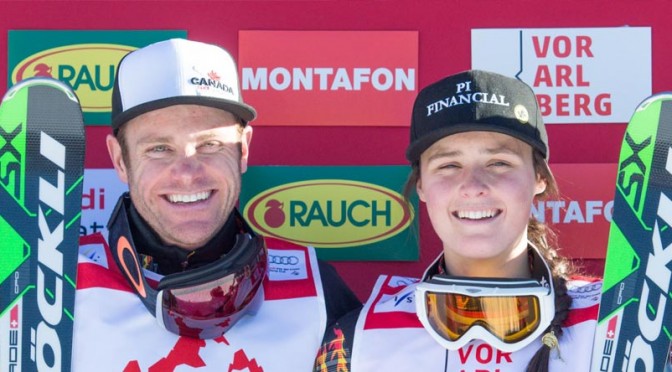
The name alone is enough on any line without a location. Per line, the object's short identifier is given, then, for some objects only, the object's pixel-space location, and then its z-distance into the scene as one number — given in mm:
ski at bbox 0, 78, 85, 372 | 5066
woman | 4559
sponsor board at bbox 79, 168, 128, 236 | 6465
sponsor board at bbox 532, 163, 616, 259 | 6520
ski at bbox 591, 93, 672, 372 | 4758
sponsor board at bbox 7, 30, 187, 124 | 6457
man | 4937
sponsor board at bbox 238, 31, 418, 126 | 6543
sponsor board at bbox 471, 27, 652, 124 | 6535
